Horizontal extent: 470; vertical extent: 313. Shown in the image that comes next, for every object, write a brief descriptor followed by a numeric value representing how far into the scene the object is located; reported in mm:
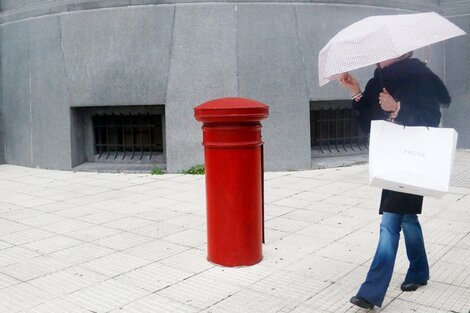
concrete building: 8844
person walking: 3316
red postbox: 4113
